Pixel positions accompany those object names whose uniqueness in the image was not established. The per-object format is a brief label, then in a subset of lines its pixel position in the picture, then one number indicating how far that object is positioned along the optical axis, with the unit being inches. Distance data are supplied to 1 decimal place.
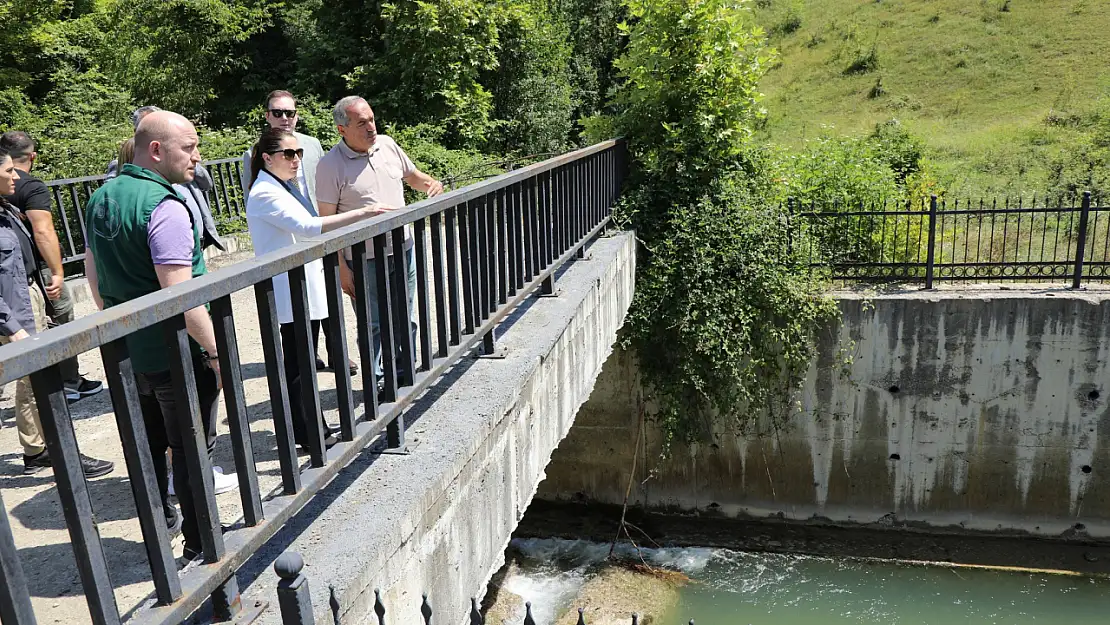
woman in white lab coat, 129.1
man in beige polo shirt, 156.2
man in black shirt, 184.2
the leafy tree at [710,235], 359.6
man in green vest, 100.3
